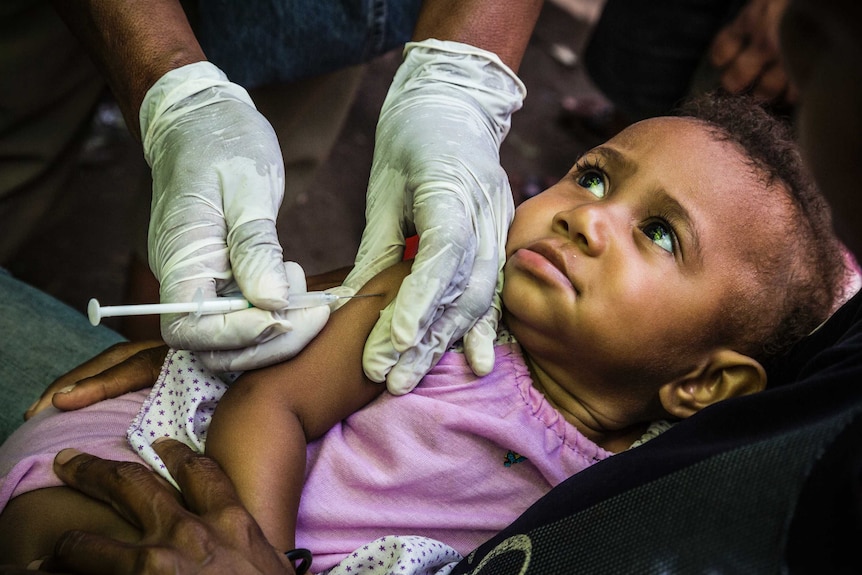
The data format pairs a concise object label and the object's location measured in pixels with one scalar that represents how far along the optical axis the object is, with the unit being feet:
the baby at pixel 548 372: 1.39
